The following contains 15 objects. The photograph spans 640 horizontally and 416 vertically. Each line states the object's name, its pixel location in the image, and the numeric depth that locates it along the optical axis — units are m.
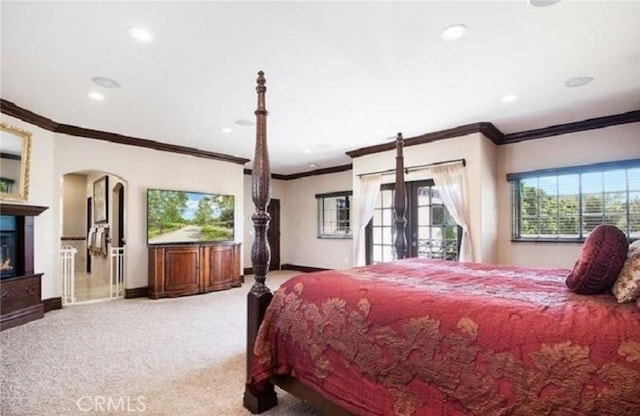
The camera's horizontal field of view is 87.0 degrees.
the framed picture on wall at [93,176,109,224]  7.71
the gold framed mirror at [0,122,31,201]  4.05
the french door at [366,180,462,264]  5.35
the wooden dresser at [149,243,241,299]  5.51
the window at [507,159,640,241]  4.40
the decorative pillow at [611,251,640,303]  1.45
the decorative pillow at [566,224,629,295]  1.60
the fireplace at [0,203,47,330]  3.93
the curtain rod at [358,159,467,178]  5.06
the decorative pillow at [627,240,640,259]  1.59
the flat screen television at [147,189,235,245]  5.77
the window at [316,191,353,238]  7.94
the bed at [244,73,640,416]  1.21
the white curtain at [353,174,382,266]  6.20
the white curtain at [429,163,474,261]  4.94
